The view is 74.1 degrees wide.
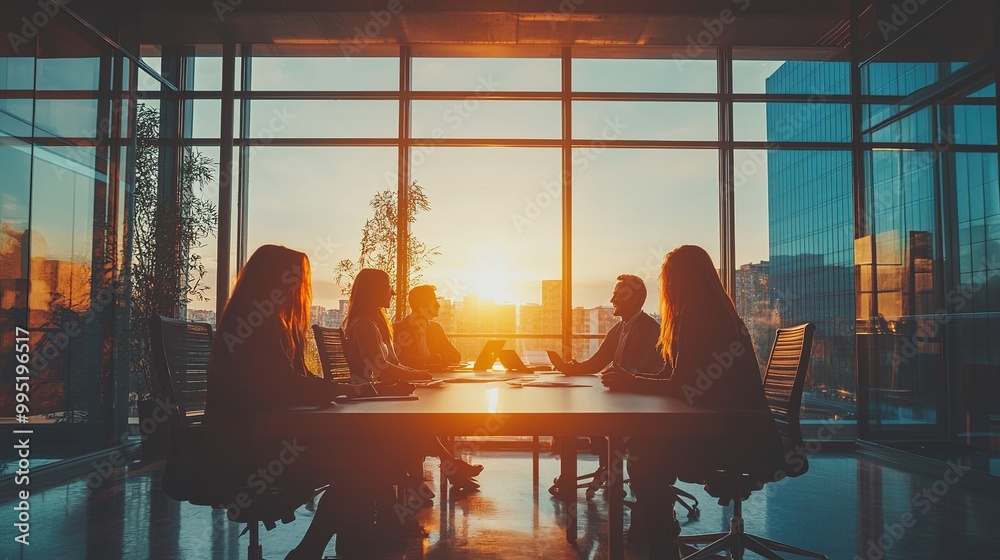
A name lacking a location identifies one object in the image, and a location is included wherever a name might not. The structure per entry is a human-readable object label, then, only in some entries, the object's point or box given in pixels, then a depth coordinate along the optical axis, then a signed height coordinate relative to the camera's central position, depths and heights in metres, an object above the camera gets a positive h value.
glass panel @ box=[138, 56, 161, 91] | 6.51 +2.24
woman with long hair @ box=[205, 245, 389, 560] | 2.12 -0.24
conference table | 1.87 -0.32
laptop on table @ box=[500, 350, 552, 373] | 4.52 -0.37
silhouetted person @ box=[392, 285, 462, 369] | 5.09 -0.24
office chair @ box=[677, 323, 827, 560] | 2.70 -0.62
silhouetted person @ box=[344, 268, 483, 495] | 3.73 -0.20
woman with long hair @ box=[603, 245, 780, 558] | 2.38 -0.25
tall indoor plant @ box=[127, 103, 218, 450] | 6.05 +0.59
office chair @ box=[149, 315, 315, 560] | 2.14 -0.53
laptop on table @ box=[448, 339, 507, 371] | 4.59 -0.33
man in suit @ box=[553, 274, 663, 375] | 4.11 -0.20
